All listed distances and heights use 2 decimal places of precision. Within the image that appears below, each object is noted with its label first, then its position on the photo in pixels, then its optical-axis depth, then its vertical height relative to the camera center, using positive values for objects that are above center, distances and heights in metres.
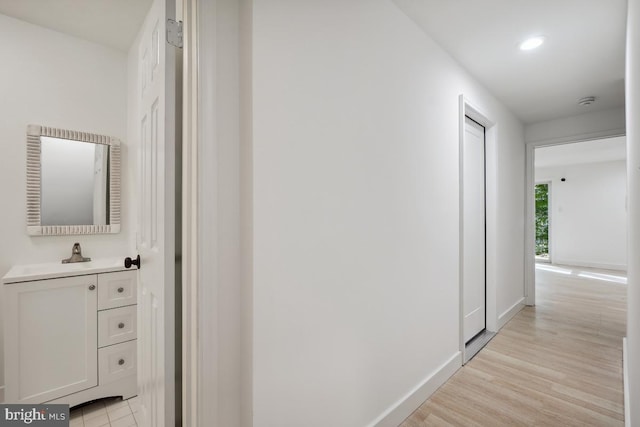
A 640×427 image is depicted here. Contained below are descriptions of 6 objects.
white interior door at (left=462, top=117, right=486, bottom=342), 2.78 -0.20
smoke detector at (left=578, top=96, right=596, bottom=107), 3.15 +1.26
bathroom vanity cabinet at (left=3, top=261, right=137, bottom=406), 1.67 -0.75
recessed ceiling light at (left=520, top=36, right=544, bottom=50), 2.08 +1.26
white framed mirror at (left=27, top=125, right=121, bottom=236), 2.03 +0.25
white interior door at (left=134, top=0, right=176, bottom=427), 1.12 -0.04
